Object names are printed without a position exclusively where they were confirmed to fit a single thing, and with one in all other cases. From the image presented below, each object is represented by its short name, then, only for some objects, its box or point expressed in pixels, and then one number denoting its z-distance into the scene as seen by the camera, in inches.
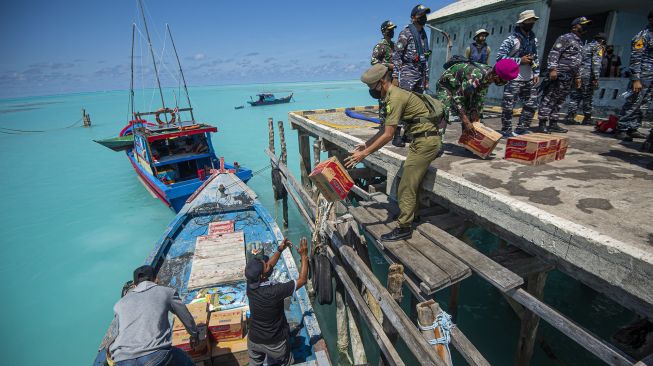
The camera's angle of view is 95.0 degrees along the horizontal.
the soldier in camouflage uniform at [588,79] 274.5
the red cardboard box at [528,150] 167.2
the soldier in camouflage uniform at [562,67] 239.6
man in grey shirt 125.2
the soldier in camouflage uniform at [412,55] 219.3
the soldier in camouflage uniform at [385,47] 241.9
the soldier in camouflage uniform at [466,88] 174.2
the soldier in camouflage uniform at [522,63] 219.0
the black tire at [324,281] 171.9
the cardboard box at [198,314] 172.6
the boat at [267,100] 2597.2
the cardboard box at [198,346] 161.3
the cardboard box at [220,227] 323.6
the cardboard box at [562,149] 174.9
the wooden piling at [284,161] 387.5
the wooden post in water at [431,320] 107.1
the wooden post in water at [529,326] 183.5
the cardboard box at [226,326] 173.1
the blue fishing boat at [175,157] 479.8
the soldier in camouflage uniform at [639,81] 209.0
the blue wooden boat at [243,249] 191.5
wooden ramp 115.1
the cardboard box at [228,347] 171.5
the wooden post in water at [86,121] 2034.9
